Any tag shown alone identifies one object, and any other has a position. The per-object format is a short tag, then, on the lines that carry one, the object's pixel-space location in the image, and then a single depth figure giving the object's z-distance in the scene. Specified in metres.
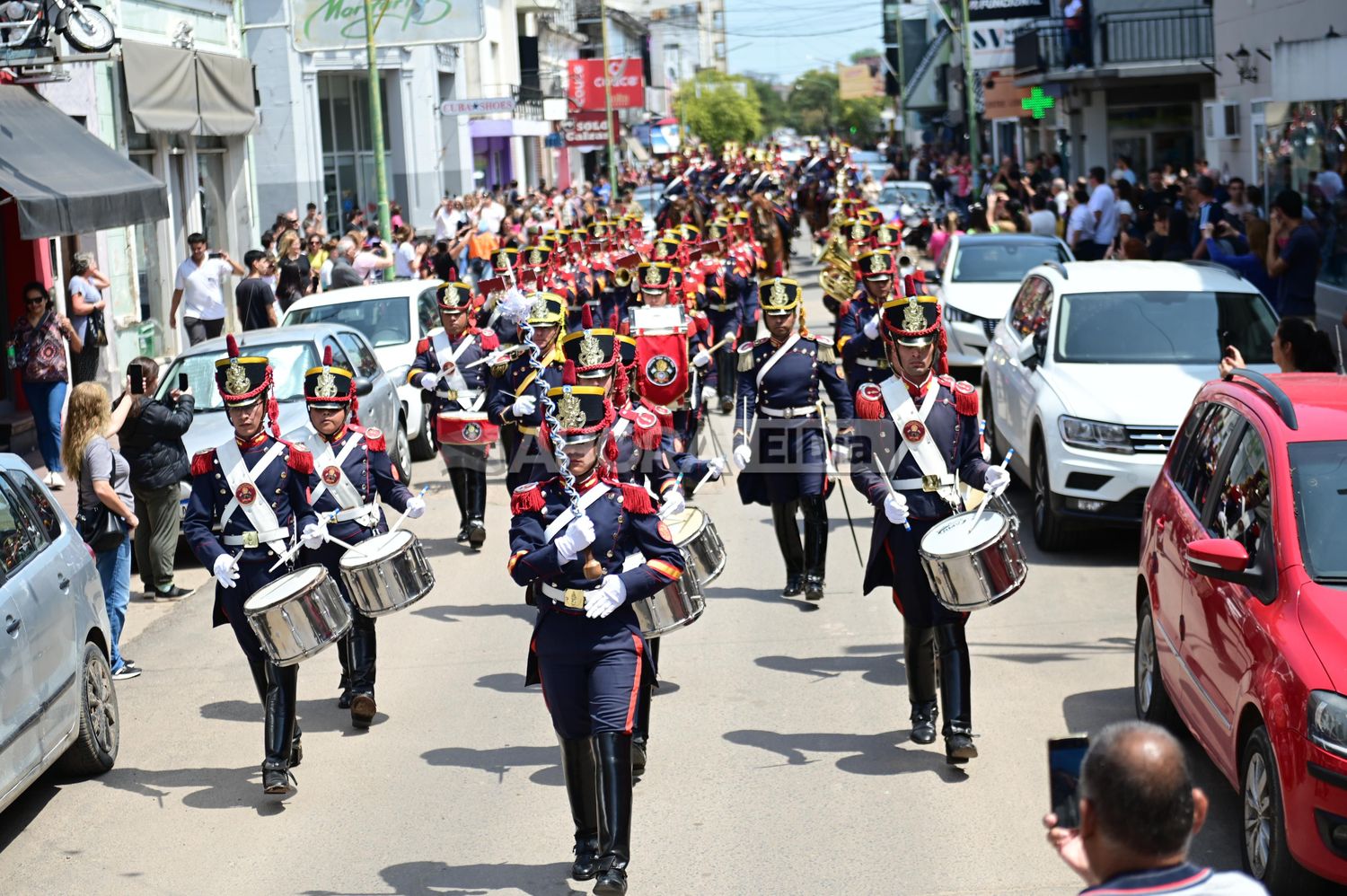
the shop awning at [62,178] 15.78
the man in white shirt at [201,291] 20.80
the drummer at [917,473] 8.14
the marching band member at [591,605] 6.51
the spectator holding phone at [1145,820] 3.27
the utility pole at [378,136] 25.52
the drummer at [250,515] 8.05
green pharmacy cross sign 42.06
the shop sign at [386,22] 27.11
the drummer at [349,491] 8.70
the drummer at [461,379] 13.34
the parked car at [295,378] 13.62
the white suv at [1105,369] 11.67
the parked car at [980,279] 20.02
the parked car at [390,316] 17.70
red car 5.67
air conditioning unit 30.39
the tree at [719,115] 113.69
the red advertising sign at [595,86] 65.50
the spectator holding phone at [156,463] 11.67
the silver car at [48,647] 7.46
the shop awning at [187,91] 23.30
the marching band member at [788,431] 11.27
